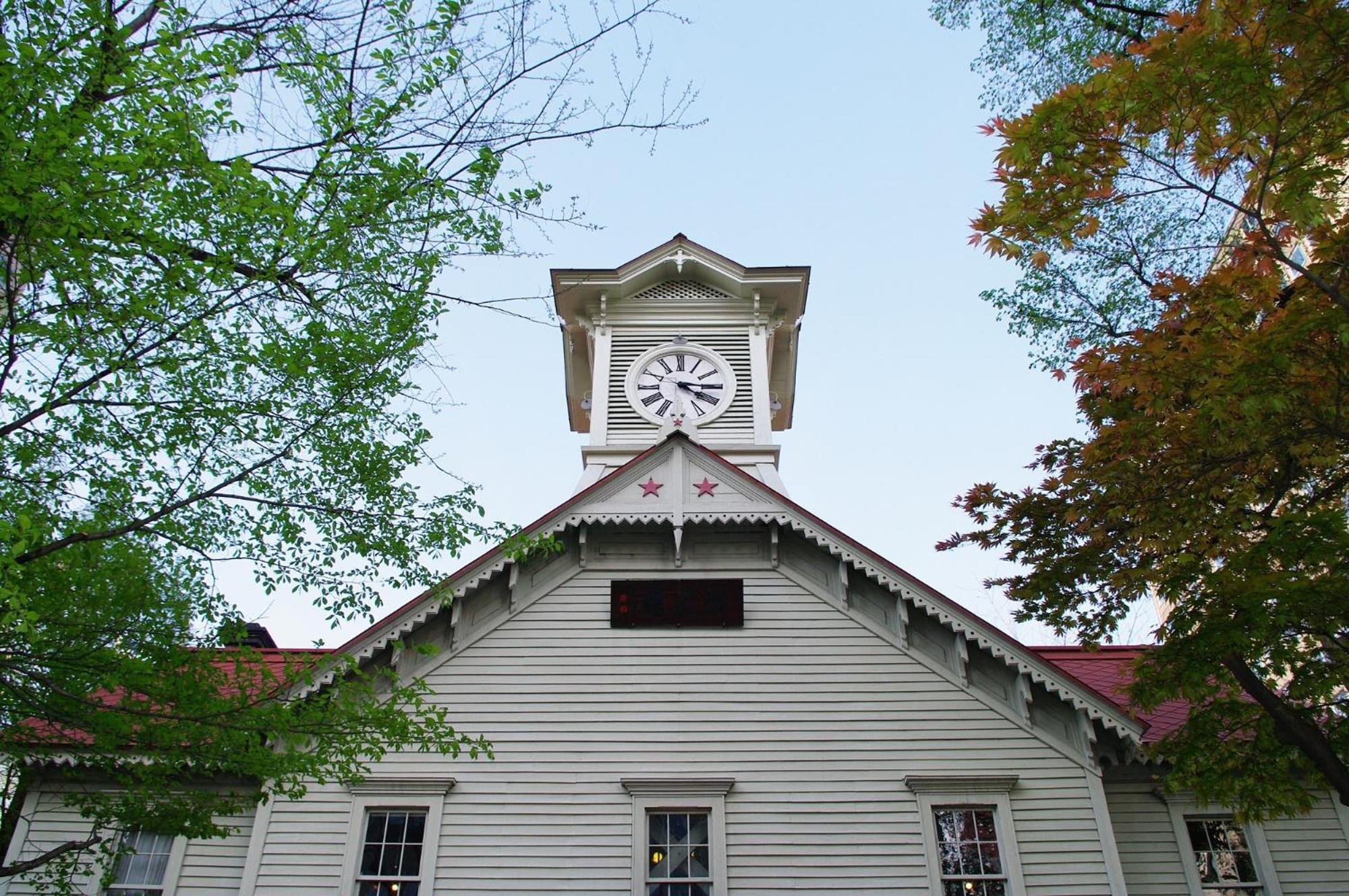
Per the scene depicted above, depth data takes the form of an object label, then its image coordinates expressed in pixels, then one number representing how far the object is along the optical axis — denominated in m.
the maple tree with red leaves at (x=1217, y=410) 7.32
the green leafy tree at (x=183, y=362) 6.45
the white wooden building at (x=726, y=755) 11.55
